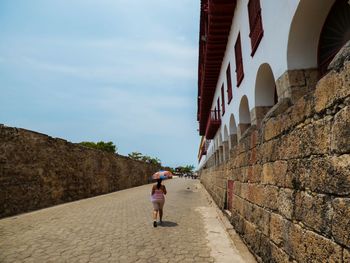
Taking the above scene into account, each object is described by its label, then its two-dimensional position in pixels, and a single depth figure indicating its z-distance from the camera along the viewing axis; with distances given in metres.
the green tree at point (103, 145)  62.59
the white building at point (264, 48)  4.86
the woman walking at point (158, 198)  7.89
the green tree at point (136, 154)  80.50
